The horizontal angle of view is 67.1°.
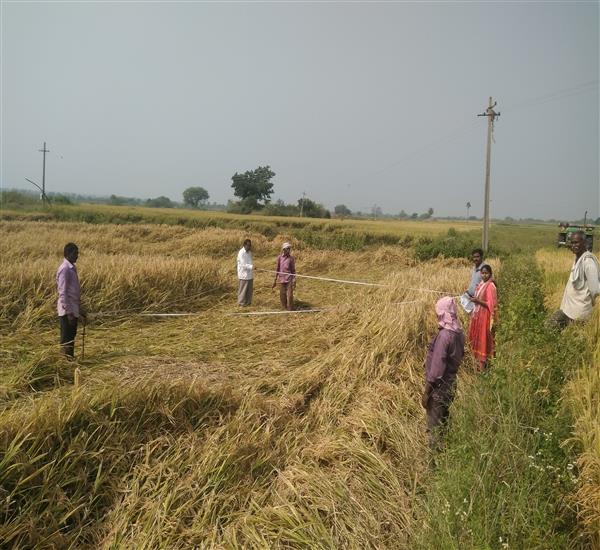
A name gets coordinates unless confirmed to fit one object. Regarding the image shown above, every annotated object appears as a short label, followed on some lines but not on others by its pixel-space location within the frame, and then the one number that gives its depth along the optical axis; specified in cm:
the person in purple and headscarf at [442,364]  349
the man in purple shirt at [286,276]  888
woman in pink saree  511
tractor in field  1755
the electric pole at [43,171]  3864
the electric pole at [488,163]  1772
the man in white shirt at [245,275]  869
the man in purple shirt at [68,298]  528
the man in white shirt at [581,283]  514
